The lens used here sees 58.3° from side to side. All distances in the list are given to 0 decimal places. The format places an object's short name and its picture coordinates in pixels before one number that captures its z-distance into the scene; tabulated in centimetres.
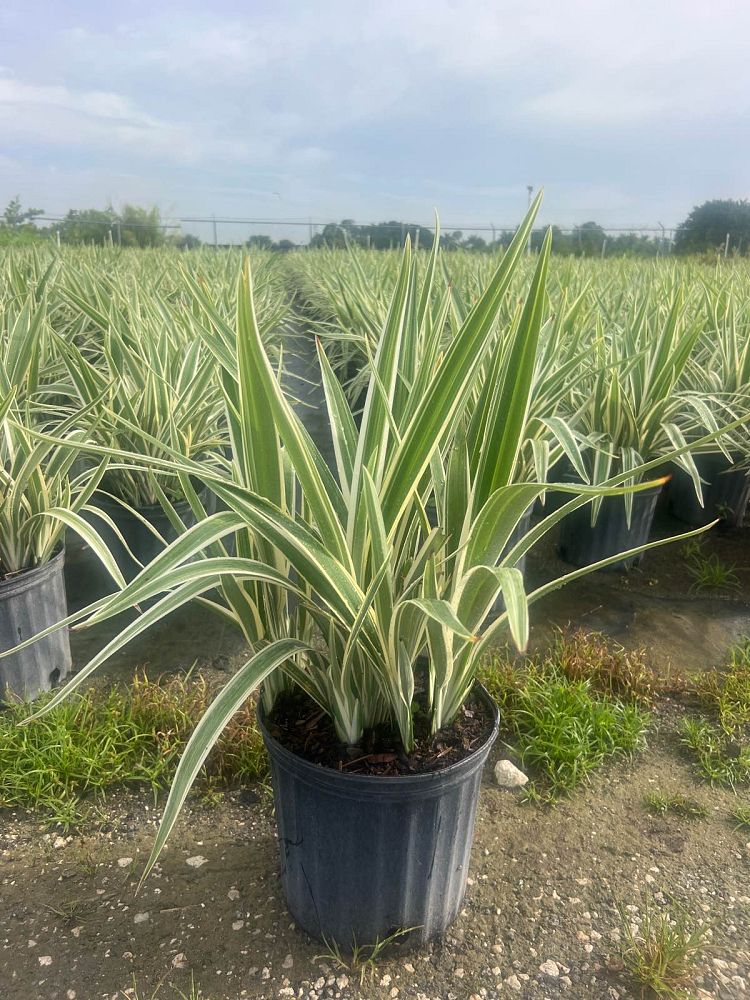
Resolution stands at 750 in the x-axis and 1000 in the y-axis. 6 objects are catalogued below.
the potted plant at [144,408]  177
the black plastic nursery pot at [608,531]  208
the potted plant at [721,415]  226
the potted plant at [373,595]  74
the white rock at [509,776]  132
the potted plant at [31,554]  142
